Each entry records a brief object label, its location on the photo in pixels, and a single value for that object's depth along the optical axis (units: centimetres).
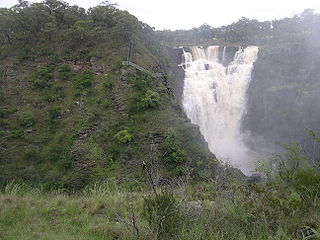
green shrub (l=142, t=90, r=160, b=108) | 2364
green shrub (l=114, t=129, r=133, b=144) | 2119
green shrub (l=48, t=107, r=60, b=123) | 2323
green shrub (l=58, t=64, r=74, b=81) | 2678
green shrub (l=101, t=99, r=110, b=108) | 2398
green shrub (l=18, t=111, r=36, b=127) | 2250
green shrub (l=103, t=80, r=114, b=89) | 2531
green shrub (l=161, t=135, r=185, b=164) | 2041
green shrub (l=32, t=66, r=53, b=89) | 2584
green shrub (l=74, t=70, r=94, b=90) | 2559
